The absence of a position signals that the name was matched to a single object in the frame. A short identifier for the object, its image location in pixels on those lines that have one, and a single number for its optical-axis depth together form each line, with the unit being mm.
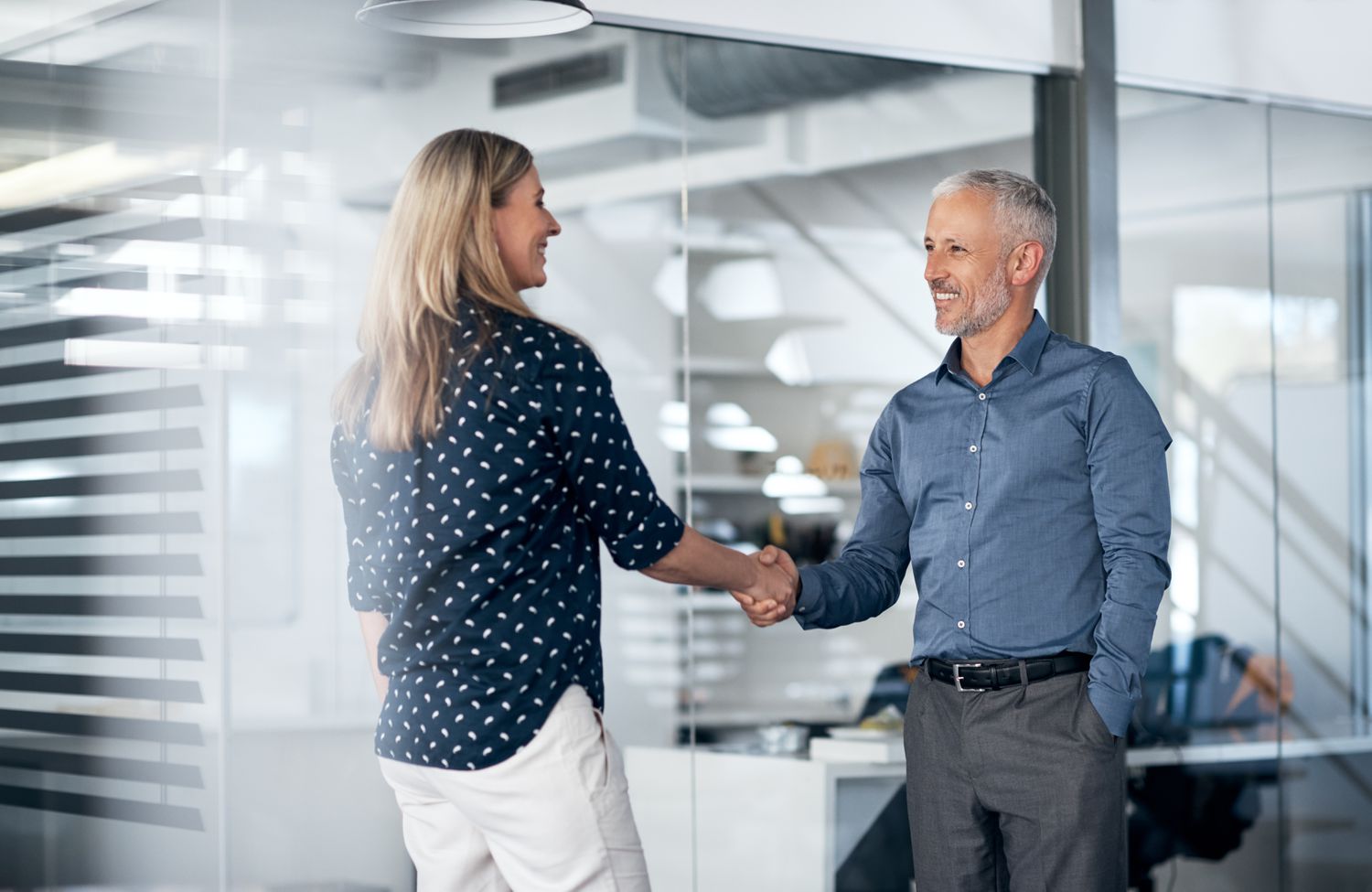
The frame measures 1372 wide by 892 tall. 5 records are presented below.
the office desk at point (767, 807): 4570
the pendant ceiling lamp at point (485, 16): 3109
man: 2818
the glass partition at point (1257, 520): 5152
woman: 2312
